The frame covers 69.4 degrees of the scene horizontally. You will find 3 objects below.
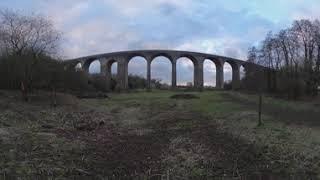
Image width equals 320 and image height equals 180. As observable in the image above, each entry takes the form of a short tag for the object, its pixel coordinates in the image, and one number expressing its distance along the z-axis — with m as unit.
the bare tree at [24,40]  29.24
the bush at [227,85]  61.93
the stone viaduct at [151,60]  62.65
